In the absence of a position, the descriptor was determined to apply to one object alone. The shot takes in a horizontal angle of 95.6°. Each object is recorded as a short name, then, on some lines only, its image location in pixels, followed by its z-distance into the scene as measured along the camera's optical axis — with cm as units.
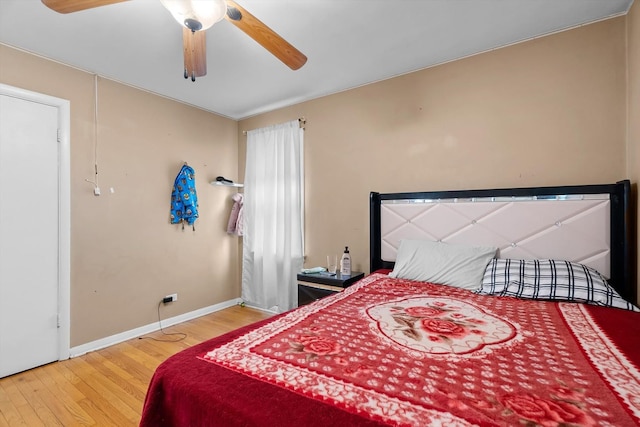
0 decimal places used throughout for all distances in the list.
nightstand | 270
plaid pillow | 169
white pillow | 212
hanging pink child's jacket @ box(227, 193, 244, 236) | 389
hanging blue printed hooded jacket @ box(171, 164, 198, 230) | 331
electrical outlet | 325
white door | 225
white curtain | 344
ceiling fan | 132
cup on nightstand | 315
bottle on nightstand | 290
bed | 82
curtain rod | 343
